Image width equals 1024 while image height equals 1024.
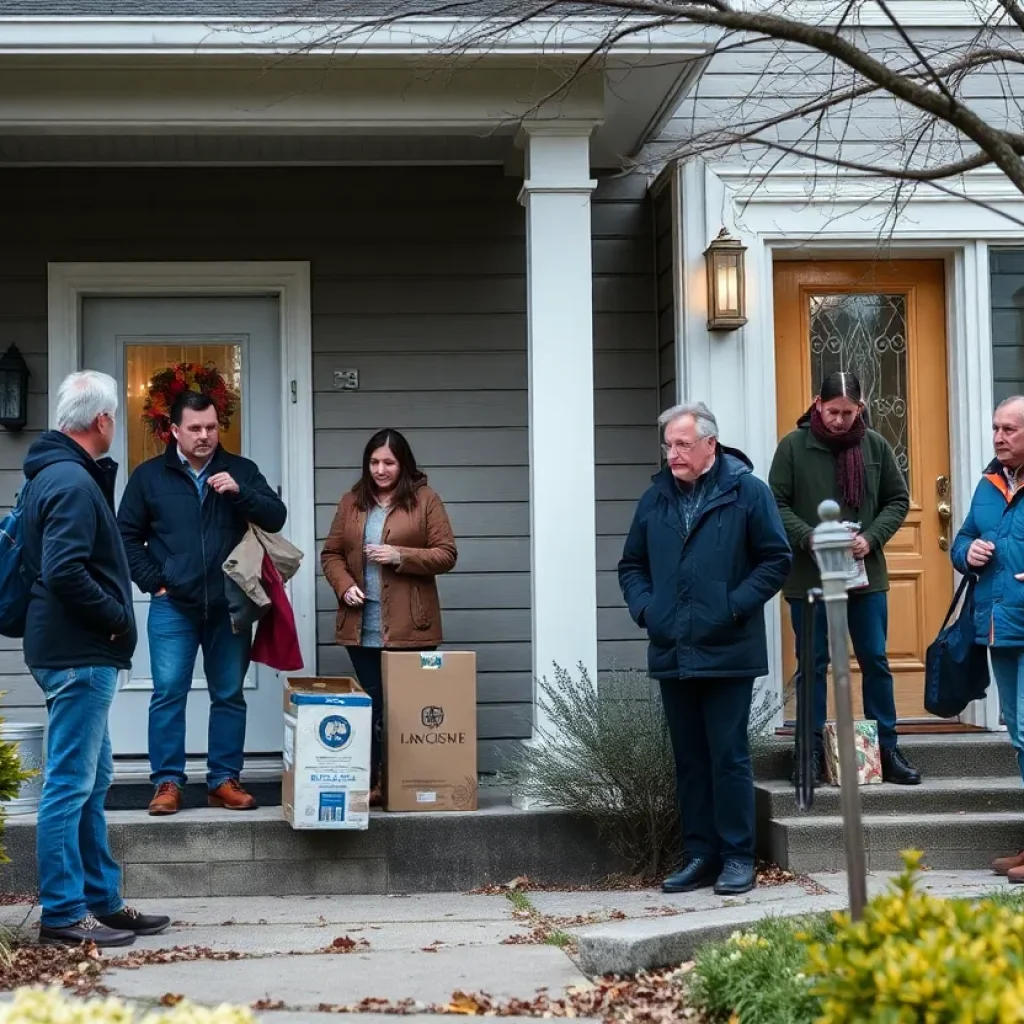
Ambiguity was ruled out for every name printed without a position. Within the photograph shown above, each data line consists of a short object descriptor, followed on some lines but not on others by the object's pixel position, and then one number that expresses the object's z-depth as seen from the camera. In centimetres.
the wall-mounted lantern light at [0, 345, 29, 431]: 711
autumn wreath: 722
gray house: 705
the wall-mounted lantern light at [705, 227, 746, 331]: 681
